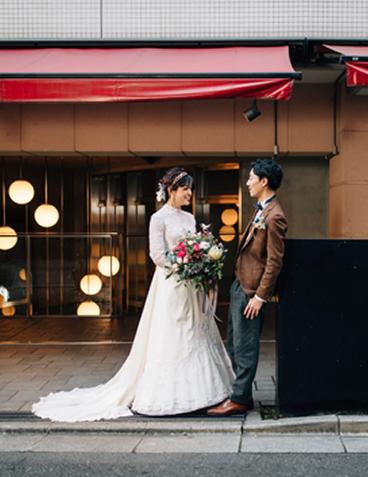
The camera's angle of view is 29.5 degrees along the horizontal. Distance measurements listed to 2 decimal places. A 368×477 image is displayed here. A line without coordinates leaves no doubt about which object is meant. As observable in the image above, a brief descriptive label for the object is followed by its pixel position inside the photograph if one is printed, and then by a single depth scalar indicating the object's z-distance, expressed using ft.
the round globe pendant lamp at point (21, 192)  40.27
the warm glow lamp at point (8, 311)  39.13
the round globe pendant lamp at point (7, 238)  37.96
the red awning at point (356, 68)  22.76
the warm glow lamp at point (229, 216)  40.31
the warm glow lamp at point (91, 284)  39.86
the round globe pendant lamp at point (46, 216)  40.55
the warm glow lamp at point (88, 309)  39.06
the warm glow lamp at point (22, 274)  40.29
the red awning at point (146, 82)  22.74
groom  18.10
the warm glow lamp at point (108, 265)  39.75
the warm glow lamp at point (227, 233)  40.34
